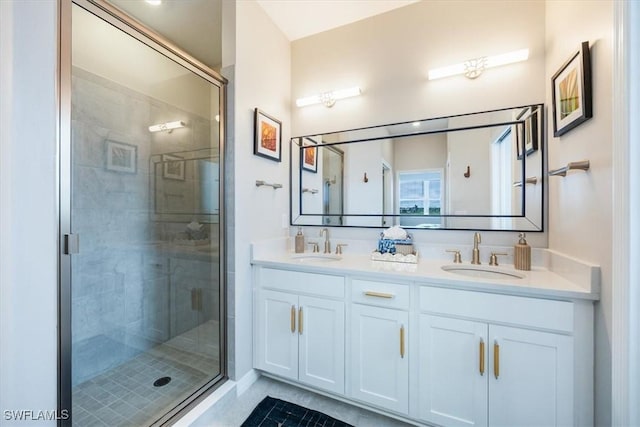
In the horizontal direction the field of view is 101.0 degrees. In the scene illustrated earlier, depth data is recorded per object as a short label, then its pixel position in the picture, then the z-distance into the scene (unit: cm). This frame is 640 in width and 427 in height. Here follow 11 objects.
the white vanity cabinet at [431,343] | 115
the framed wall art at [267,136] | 192
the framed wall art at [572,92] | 114
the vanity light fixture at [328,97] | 212
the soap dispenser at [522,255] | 155
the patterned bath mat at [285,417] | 149
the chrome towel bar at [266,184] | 196
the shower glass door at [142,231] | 164
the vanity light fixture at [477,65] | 166
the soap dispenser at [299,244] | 219
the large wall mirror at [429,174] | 169
